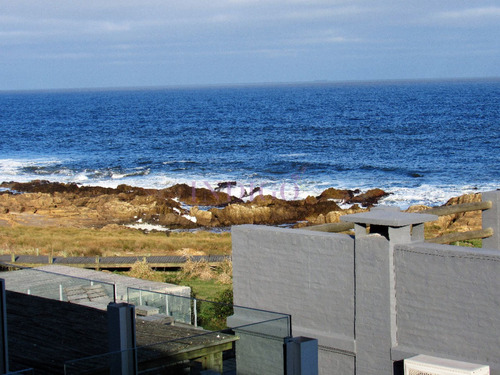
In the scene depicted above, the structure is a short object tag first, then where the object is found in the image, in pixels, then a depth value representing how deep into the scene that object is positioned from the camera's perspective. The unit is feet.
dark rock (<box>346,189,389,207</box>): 132.87
